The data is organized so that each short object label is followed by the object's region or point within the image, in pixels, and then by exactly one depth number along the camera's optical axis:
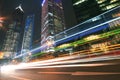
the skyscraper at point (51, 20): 46.80
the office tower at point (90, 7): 27.81
